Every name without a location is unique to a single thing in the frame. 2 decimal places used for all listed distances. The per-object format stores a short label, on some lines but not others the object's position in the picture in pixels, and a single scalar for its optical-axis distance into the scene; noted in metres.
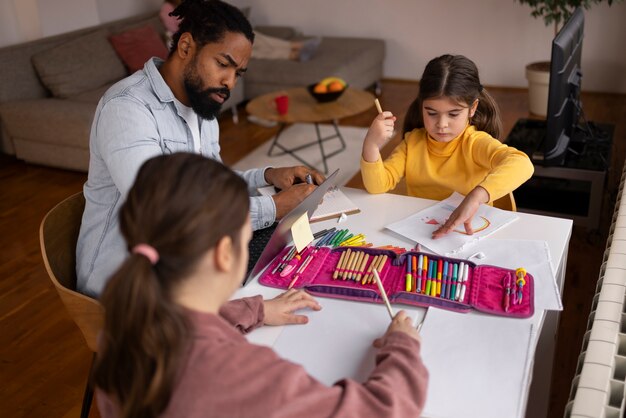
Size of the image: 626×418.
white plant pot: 4.67
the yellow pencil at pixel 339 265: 1.46
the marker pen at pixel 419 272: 1.39
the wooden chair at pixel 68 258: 1.53
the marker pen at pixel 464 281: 1.36
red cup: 3.73
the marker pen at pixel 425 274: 1.39
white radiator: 1.24
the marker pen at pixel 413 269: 1.40
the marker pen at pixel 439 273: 1.38
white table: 1.54
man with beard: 1.58
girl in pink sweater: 0.85
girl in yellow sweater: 1.84
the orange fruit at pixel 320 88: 3.77
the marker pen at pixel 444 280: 1.38
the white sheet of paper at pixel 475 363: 1.08
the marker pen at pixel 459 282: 1.36
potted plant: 4.27
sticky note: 1.55
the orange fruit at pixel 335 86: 3.77
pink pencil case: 1.34
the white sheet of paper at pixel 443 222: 1.59
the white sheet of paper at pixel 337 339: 1.18
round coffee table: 3.64
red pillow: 4.54
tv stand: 2.97
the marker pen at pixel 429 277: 1.38
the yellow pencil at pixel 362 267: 1.44
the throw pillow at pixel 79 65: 4.14
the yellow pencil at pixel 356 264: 1.45
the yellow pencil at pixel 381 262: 1.48
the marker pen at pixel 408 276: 1.39
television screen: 2.48
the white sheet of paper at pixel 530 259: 1.36
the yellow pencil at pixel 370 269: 1.43
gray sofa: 3.91
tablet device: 1.48
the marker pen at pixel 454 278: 1.37
